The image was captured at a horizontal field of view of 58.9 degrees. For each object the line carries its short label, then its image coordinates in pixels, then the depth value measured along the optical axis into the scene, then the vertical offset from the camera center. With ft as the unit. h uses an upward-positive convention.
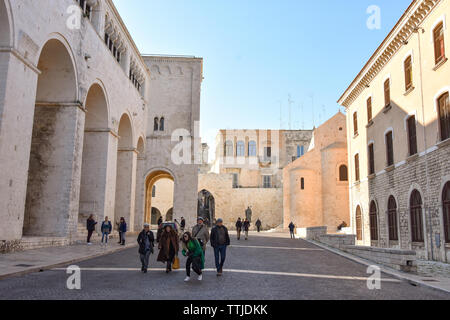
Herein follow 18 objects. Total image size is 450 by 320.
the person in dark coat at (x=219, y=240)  32.22 -1.68
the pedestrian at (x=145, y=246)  33.42 -2.32
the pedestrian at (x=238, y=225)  82.52 -1.15
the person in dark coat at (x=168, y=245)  32.94 -2.20
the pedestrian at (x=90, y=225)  59.61 -1.13
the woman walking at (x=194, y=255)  29.14 -2.65
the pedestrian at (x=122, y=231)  62.47 -2.05
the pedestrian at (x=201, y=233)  32.65 -1.15
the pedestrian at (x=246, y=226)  85.19 -1.38
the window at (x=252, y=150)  189.26 +32.77
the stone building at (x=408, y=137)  50.08 +12.95
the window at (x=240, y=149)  189.06 +33.14
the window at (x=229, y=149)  189.57 +33.10
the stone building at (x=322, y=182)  119.55 +11.87
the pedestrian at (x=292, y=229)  96.40 -2.15
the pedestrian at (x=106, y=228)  57.41 -1.50
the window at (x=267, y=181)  183.21 +17.50
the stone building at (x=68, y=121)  42.29 +14.40
